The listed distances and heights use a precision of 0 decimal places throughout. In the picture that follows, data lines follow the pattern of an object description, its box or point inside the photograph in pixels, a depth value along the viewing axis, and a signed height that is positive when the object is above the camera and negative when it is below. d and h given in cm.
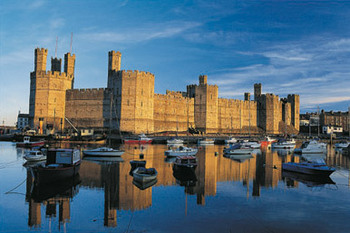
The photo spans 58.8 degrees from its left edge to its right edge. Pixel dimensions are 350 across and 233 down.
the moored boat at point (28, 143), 3622 -246
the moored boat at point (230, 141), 4662 -207
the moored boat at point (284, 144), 4158 -217
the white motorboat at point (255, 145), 4077 -227
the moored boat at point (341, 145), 4568 -226
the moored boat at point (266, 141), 4872 -216
